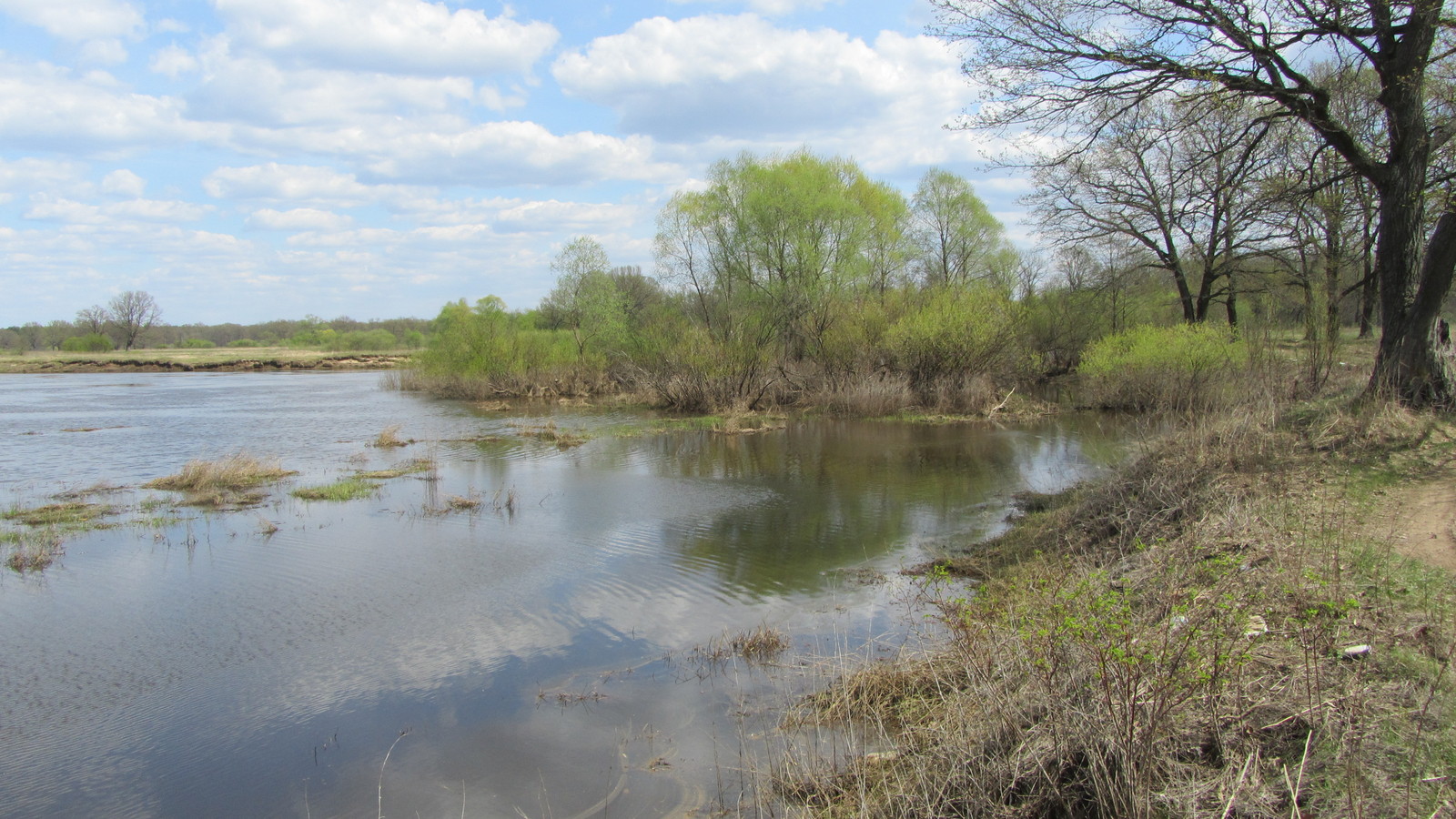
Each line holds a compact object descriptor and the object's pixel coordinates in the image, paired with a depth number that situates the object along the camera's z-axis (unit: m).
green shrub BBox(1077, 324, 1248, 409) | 20.47
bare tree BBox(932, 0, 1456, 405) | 9.17
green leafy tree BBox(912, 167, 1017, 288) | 38.59
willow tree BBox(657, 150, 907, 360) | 28.72
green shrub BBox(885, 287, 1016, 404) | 25.09
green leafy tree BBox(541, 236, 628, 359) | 35.56
